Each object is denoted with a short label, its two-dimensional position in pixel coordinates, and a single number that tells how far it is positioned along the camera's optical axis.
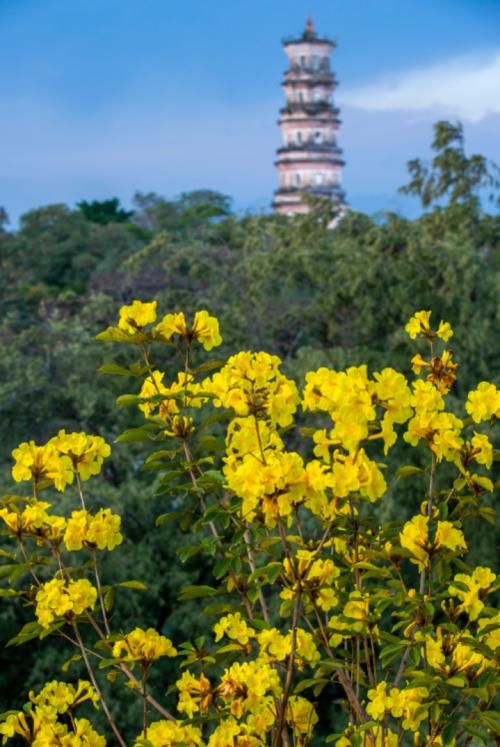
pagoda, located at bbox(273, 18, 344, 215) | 76.74
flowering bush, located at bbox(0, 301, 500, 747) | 3.77
